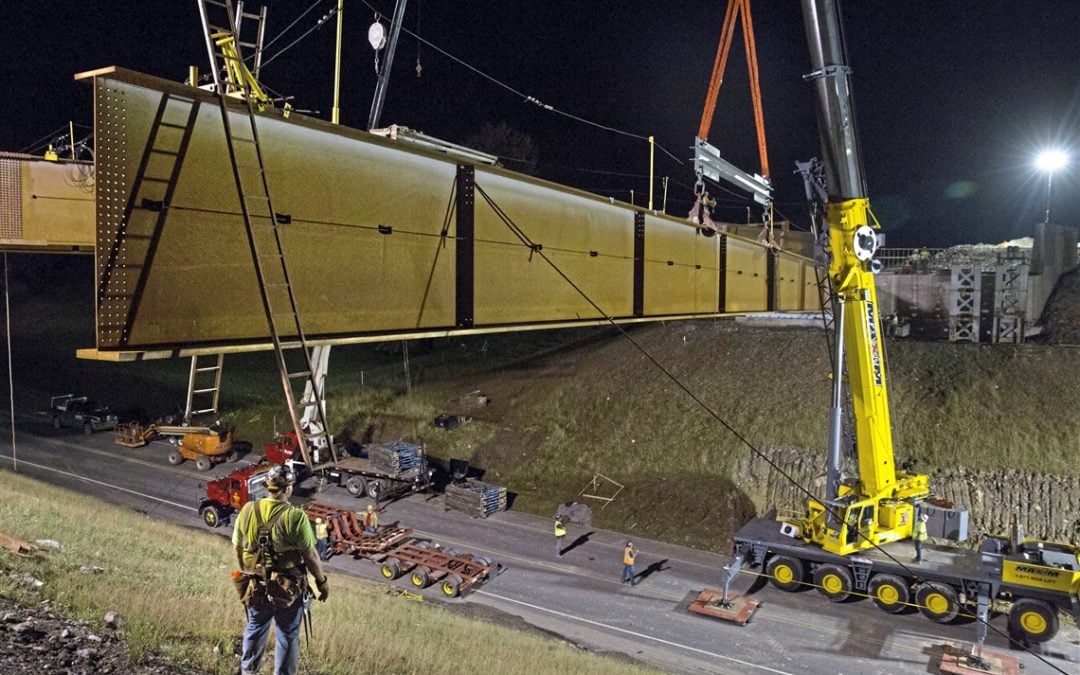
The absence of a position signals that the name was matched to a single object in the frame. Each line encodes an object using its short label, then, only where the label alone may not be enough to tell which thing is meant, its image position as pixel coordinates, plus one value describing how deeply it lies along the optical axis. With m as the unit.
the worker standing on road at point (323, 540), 16.38
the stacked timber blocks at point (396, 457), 22.70
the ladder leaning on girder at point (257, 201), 4.68
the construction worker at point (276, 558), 5.86
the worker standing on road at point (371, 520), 19.15
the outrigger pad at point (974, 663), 12.59
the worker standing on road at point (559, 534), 18.57
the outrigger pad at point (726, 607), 14.89
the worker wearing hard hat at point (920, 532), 15.61
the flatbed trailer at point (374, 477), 22.86
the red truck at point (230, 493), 20.08
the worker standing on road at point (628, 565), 16.74
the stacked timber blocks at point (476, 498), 21.92
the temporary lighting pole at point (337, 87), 6.29
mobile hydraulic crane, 13.34
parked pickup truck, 31.34
